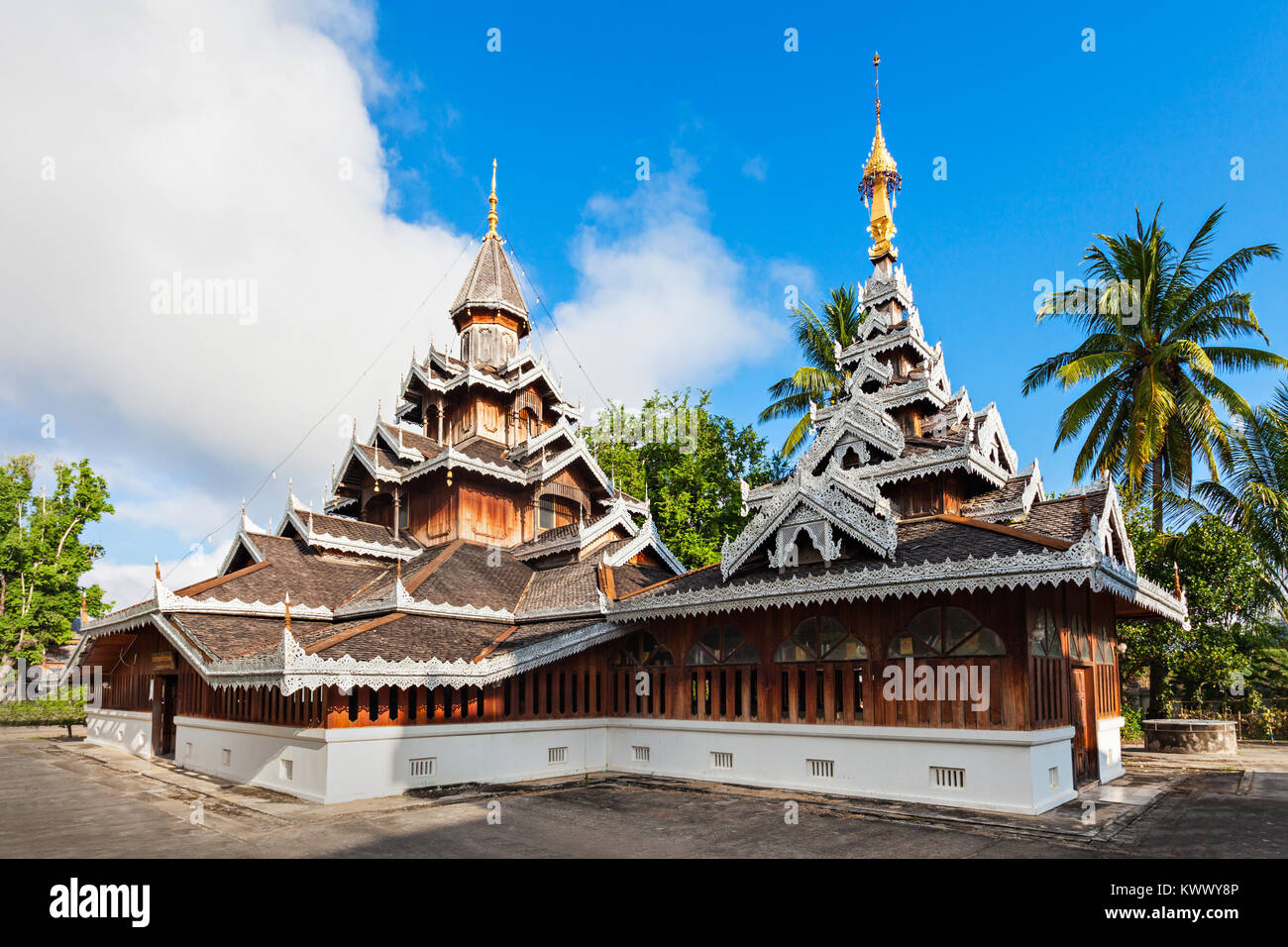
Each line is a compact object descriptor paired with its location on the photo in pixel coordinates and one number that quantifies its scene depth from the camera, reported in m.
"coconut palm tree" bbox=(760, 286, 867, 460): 36.88
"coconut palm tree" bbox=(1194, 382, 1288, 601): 27.32
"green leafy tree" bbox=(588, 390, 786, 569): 36.28
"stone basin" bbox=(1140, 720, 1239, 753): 23.25
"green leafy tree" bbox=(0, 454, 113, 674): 45.03
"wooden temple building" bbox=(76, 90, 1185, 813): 14.15
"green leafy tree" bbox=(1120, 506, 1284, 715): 26.41
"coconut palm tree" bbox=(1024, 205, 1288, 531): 26.91
